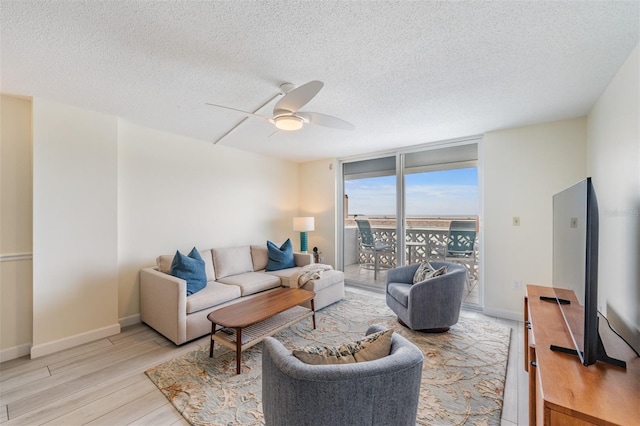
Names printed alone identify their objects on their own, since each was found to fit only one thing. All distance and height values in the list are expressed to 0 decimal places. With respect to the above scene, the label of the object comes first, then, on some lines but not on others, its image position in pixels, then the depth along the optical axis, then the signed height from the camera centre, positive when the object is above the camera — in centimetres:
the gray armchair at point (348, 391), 97 -70
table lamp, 471 -22
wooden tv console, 91 -69
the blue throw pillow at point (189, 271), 282 -66
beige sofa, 259 -91
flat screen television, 114 -29
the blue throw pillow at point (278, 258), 399 -72
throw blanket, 345 -86
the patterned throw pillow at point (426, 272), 289 -69
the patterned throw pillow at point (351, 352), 110 -62
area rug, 171 -133
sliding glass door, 381 +1
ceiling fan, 175 +81
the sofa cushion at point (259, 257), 405 -72
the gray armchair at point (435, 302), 272 -95
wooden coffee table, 219 -94
